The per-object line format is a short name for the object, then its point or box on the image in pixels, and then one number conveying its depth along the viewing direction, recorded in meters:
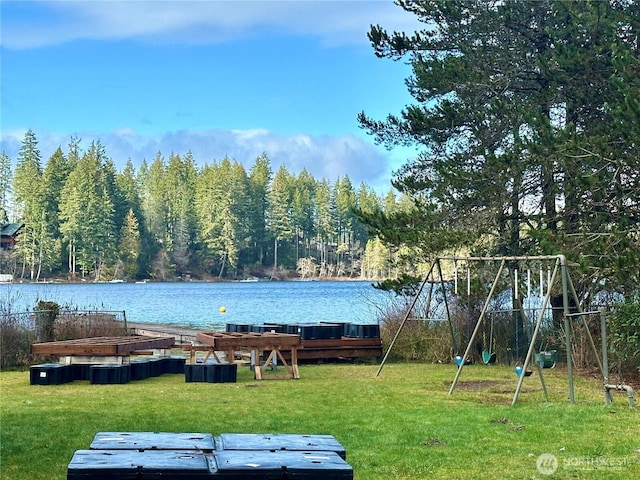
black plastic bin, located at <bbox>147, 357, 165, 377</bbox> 16.67
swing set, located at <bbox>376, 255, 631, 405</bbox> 12.70
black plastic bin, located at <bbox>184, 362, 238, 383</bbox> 15.41
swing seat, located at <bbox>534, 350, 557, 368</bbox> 13.27
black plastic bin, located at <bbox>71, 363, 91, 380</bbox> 15.79
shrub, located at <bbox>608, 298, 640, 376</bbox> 14.78
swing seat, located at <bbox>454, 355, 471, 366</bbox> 14.79
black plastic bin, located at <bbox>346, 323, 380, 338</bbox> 20.06
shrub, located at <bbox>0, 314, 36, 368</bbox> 18.39
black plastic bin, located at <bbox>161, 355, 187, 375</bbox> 17.31
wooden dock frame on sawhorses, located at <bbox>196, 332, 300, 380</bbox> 15.91
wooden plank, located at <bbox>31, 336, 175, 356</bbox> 15.84
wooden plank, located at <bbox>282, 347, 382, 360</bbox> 19.47
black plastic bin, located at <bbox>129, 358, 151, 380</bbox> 16.08
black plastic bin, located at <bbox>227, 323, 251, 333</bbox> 20.38
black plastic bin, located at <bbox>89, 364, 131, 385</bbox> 15.29
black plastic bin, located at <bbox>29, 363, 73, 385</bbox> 15.11
